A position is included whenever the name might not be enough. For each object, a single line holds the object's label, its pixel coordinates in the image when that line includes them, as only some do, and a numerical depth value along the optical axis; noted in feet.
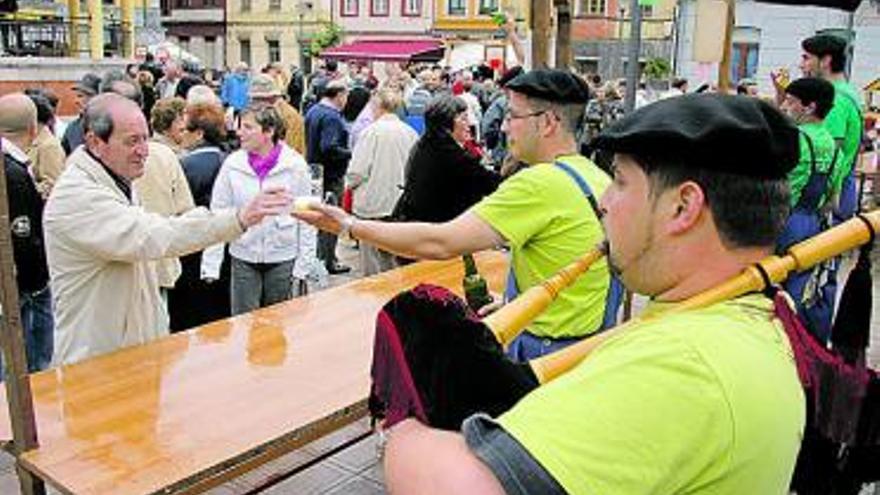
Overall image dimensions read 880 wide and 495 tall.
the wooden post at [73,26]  60.13
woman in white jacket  15.67
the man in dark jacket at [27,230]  14.26
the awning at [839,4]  10.11
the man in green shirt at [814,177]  14.85
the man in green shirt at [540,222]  8.35
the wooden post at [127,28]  66.28
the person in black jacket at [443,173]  18.43
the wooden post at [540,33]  13.12
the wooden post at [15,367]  6.97
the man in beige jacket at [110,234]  9.91
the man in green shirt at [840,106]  17.33
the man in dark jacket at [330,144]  27.25
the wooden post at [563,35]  14.56
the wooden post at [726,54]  14.38
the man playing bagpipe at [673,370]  3.15
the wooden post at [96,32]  61.77
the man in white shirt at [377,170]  22.29
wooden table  7.68
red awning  139.64
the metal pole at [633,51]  14.82
